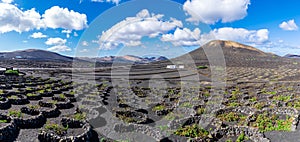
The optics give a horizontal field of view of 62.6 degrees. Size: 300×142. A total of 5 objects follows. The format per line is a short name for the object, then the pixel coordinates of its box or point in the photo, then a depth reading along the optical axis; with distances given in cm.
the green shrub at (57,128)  1812
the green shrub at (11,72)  5832
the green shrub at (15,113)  2168
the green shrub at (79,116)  2230
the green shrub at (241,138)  1793
